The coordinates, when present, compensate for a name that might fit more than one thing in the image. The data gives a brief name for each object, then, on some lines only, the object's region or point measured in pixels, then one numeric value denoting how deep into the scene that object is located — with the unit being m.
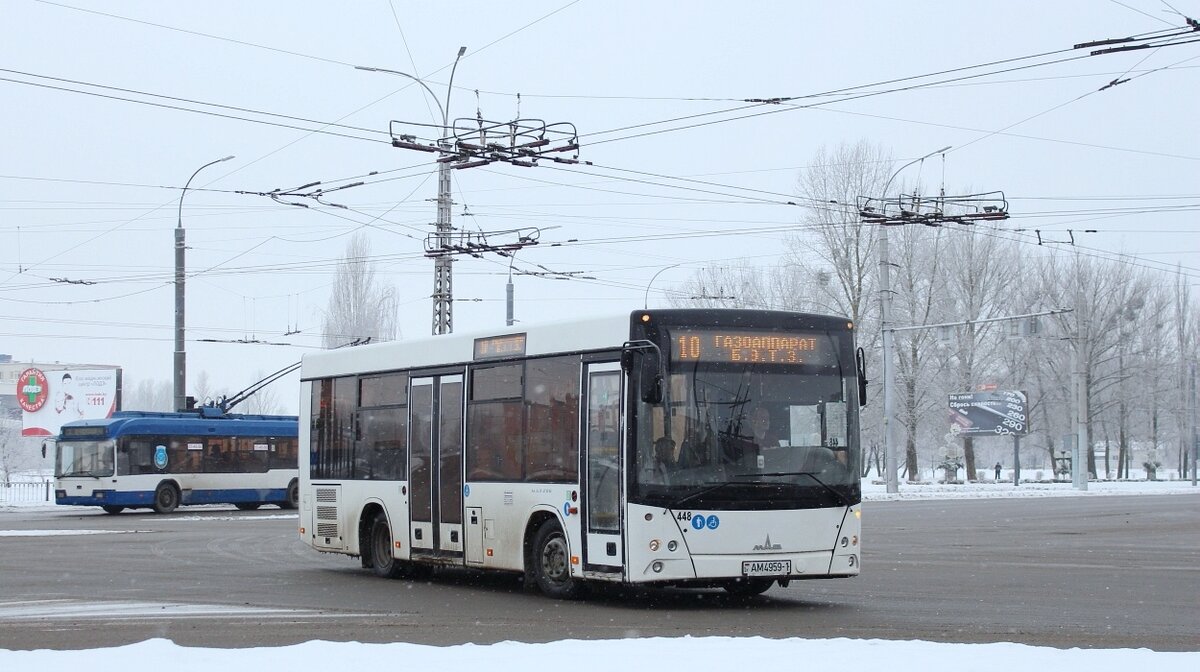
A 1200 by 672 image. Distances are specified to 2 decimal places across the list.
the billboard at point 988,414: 65.62
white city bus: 13.84
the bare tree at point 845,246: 62.25
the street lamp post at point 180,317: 38.44
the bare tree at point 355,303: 67.75
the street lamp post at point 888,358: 47.66
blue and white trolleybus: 41.94
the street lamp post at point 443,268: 31.52
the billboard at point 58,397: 56.38
